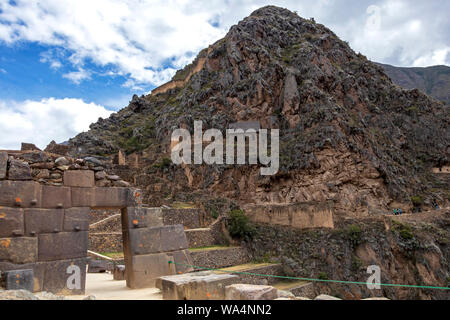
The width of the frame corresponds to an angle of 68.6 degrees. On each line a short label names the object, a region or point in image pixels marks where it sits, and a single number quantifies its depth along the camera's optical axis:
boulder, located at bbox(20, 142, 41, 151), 15.78
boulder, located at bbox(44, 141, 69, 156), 24.50
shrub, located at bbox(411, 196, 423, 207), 29.61
